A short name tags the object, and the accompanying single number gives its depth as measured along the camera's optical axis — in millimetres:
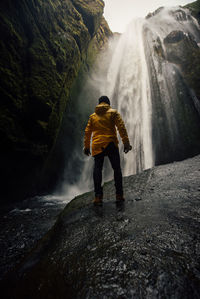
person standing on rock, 3119
